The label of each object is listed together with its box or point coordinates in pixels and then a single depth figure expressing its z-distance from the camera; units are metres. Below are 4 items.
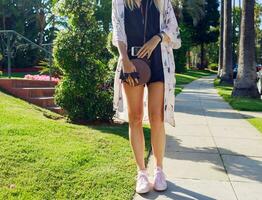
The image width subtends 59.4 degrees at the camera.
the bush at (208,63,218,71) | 32.62
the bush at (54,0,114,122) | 3.93
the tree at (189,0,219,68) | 26.54
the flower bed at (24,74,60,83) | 5.59
